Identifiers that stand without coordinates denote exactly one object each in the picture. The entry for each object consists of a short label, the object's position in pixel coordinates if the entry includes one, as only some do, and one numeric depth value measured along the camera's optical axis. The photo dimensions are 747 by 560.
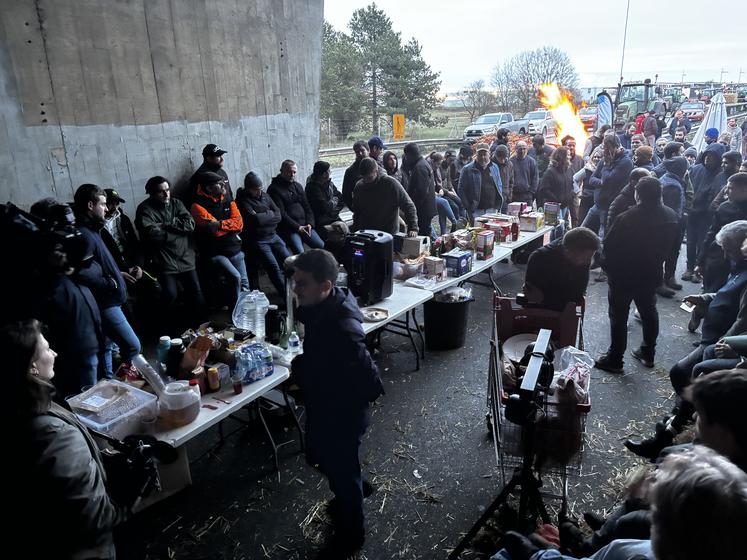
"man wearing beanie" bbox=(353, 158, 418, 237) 5.98
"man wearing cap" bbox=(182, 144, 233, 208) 5.88
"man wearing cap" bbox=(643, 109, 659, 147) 14.77
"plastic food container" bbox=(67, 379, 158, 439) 2.76
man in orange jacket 5.77
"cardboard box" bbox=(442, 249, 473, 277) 5.24
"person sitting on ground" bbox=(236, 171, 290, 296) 6.26
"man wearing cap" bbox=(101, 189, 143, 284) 4.72
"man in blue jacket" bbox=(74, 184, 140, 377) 3.92
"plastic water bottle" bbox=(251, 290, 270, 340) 3.95
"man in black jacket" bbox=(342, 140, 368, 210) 7.29
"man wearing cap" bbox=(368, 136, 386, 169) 7.66
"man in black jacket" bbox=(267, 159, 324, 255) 6.69
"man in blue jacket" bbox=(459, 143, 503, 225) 8.11
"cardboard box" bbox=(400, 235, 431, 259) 5.40
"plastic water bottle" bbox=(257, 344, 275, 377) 3.35
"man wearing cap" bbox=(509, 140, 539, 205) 8.72
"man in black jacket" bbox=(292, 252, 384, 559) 2.58
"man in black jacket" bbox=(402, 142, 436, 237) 7.69
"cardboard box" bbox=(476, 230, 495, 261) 5.81
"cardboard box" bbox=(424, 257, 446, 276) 5.11
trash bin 5.24
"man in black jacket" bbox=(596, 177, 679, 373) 4.40
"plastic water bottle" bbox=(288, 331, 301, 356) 3.70
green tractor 21.87
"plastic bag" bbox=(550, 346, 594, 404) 2.80
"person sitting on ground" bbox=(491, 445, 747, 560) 1.20
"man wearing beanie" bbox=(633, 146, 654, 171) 6.98
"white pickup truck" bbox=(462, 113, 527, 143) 23.02
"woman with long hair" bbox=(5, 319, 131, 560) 1.73
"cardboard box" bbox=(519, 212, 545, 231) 6.98
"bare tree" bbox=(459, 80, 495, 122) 36.69
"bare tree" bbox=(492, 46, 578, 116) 36.53
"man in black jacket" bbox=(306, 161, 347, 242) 7.07
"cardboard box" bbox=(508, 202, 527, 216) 7.16
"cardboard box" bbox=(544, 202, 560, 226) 7.32
